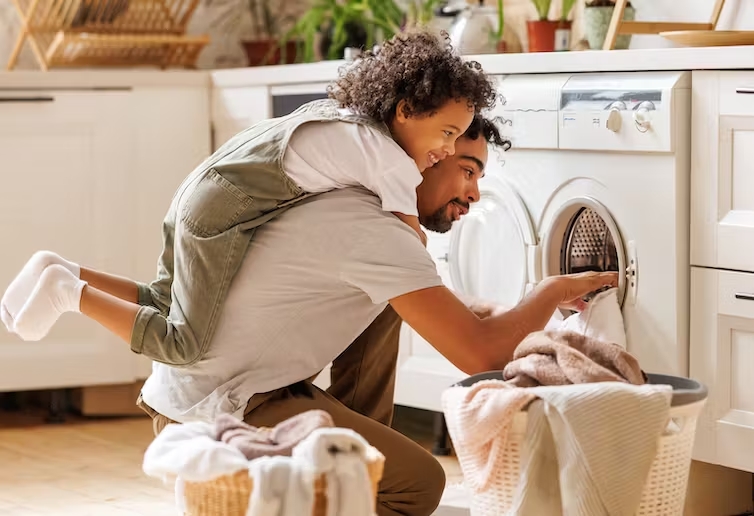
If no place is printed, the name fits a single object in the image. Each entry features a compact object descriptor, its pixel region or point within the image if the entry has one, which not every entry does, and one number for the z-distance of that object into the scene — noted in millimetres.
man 3556
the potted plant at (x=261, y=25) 5582
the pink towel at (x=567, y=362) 3429
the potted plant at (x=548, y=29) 4666
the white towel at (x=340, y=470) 3087
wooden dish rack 5193
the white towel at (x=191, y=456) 3135
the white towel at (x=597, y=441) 3304
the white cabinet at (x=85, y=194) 4964
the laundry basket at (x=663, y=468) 3361
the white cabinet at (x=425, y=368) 4486
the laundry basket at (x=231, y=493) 3119
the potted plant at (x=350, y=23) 5228
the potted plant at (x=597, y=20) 4488
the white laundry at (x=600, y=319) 3953
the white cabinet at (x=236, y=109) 4995
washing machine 3915
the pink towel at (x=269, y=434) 3185
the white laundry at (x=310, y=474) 3085
